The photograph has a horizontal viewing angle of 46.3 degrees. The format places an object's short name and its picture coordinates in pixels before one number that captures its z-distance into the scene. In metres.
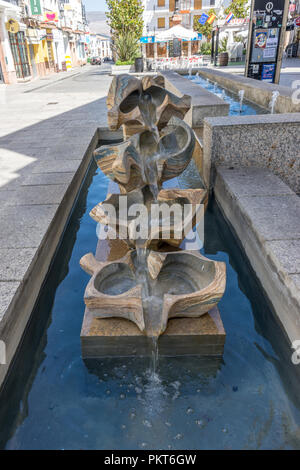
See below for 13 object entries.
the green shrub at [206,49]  36.23
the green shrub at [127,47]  25.42
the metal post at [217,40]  24.33
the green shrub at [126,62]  24.96
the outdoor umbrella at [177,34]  25.66
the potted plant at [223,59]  25.62
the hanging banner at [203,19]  33.88
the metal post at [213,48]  26.20
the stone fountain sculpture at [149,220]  2.61
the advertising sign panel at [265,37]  10.48
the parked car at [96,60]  49.38
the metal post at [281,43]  10.49
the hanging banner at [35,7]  26.75
